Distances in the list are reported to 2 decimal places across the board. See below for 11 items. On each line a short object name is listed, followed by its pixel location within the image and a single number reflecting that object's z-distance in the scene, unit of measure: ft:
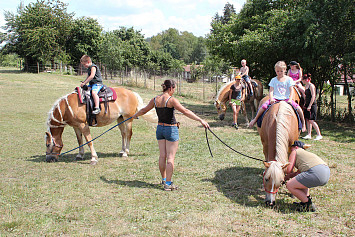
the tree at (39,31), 130.62
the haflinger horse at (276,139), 14.20
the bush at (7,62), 255.60
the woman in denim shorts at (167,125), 17.47
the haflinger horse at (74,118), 24.59
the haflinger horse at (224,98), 40.47
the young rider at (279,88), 19.45
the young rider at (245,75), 40.31
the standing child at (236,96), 39.13
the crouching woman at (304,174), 14.57
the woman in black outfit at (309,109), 31.71
